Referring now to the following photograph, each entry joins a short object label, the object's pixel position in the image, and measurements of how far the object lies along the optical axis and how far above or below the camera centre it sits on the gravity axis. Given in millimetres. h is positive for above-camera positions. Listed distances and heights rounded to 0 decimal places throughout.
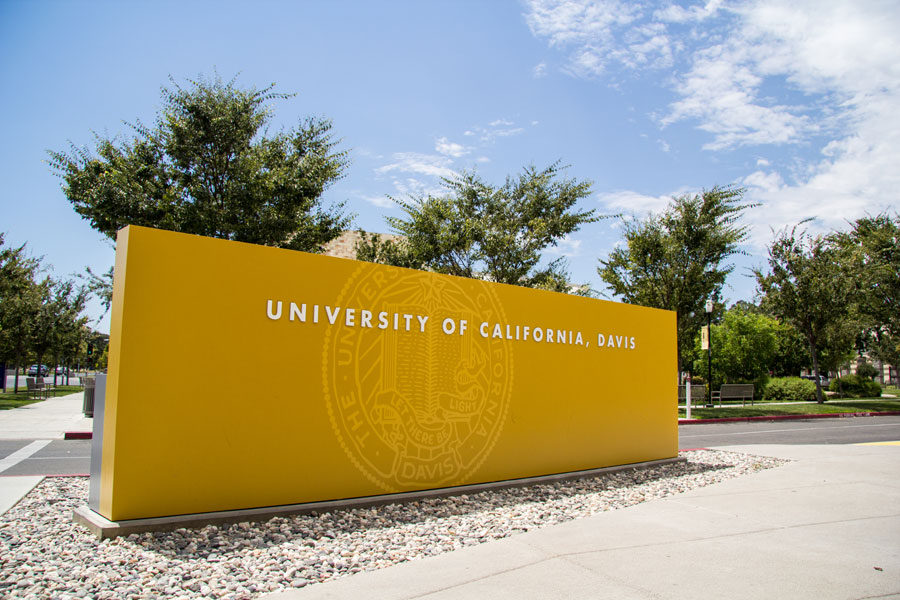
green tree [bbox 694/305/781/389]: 38625 +669
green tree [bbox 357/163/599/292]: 25312 +5360
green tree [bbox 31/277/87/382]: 30906 +1661
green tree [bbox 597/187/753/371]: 26031 +4426
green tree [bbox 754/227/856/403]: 27719 +3271
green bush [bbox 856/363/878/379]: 60194 -980
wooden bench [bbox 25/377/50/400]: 27078 -1680
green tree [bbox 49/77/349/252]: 16375 +4868
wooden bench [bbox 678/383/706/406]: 27391 -1560
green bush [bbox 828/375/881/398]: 40219 -1801
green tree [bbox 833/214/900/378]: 32656 +4591
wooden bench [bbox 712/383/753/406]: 27844 -1484
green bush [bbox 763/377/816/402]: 33812 -1730
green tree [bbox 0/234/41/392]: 25375 +2199
